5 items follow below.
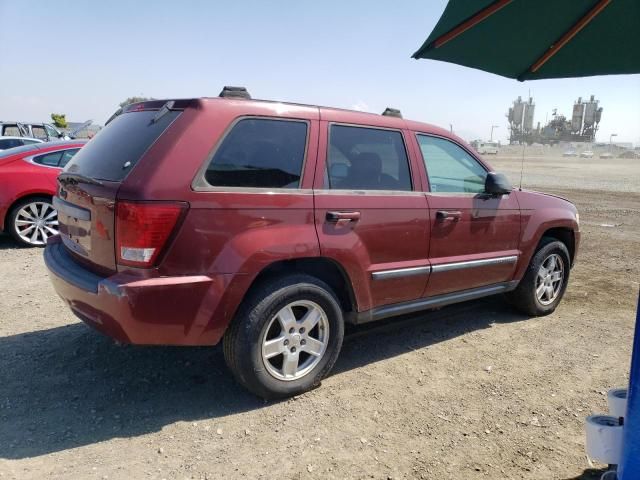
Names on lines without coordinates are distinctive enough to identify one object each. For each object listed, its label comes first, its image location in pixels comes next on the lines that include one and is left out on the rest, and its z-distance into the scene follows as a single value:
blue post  2.00
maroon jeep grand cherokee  2.75
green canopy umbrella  2.27
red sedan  6.78
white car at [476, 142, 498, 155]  74.11
